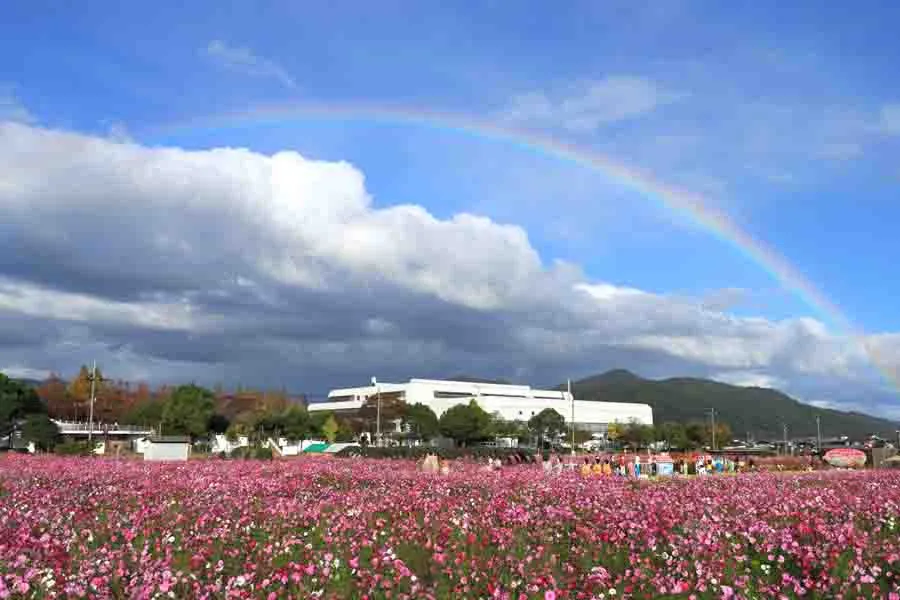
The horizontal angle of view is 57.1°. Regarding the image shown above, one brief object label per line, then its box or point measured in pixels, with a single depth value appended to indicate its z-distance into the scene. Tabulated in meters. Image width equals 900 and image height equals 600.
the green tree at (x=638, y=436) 147.38
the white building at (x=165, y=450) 44.97
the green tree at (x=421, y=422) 120.94
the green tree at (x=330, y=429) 115.94
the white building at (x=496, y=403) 181.00
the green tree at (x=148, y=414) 110.62
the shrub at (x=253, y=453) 50.53
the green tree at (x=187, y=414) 96.62
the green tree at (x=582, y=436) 148.25
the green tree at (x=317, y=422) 113.38
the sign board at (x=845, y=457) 45.94
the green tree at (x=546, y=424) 145.50
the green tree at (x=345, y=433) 124.75
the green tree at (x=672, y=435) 134.46
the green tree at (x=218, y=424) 108.10
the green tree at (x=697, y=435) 144.25
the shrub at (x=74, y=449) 51.15
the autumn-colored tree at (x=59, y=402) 142.88
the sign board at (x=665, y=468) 41.87
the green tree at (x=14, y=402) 77.56
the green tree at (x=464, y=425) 121.81
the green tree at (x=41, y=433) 61.19
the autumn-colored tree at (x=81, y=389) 140.38
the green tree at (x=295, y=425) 106.44
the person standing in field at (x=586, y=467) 35.00
